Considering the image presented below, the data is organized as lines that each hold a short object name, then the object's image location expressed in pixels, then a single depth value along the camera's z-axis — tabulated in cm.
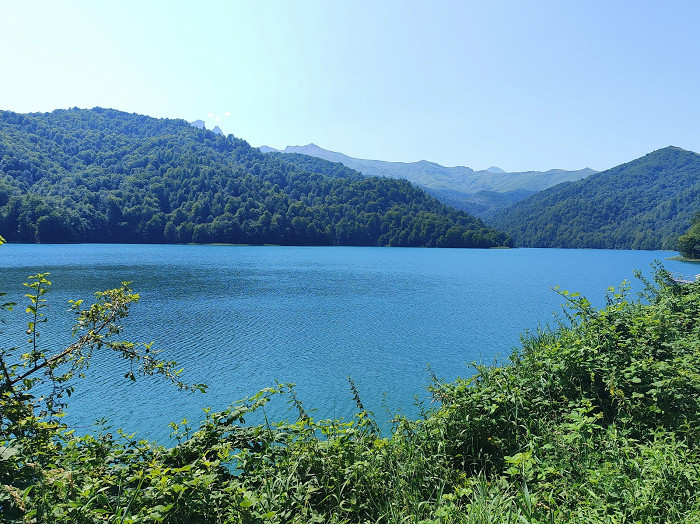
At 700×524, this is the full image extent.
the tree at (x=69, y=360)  379
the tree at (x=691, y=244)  9200
